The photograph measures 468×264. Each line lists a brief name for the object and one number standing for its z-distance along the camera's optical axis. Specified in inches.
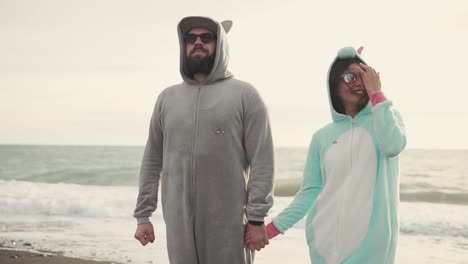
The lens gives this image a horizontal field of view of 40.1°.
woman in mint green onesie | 116.1
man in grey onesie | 130.0
